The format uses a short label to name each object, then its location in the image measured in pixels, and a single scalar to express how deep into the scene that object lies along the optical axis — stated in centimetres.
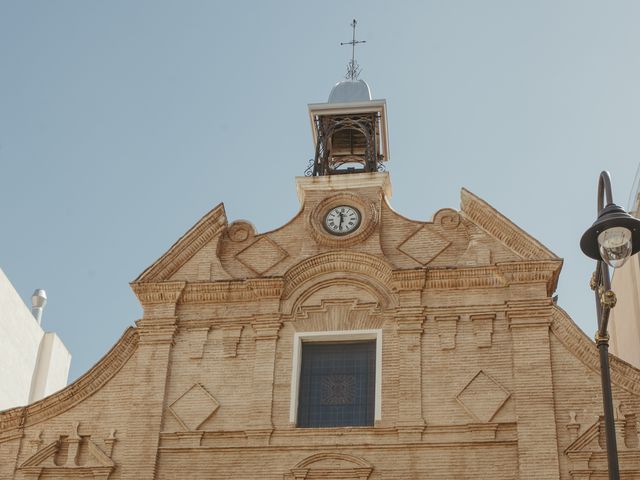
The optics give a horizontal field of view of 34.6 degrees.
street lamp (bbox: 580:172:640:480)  1140
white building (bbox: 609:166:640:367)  2289
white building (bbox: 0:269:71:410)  2781
